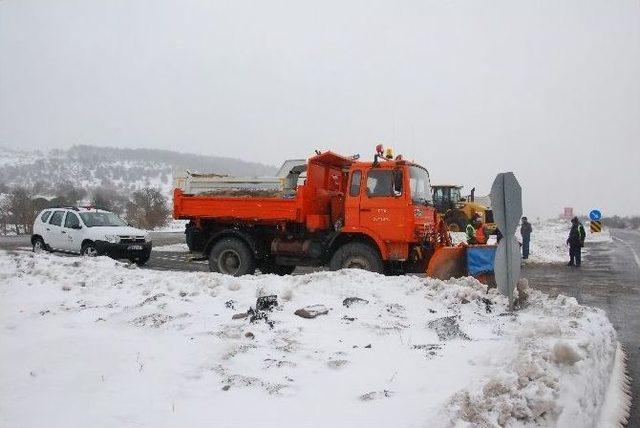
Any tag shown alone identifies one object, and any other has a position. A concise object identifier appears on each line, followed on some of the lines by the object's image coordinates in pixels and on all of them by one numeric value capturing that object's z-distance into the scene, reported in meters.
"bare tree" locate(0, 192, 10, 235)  35.97
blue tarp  8.67
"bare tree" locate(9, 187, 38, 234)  36.03
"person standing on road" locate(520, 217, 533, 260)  18.58
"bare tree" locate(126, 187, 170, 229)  40.53
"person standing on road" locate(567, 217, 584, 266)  16.59
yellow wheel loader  25.83
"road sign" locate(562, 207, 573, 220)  32.72
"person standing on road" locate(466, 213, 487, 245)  10.72
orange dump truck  9.49
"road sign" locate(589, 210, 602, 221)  24.95
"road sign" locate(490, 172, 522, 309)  5.97
